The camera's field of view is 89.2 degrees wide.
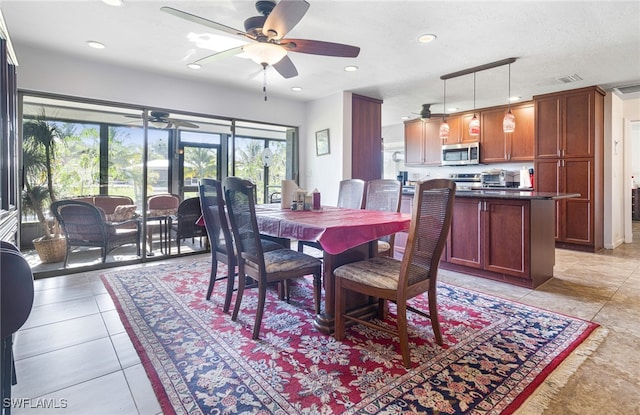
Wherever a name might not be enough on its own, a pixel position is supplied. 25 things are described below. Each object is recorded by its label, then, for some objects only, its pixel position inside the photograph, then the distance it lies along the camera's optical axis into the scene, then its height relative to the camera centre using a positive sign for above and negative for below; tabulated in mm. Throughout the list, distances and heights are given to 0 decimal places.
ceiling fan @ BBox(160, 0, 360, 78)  2002 +1204
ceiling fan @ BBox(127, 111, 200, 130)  4270 +1159
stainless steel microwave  6258 +1026
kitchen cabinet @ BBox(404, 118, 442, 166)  6883 +1383
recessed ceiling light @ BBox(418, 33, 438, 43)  3051 +1607
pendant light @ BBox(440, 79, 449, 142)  4609 +1080
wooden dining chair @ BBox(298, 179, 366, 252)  3295 +117
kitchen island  3189 -328
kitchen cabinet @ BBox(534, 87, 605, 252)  4758 +712
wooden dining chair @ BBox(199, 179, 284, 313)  2428 -211
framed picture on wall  5322 +1064
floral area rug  1511 -883
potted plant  3572 +293
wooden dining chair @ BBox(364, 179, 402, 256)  2923 +70
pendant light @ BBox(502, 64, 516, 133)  4016 +1026
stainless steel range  6473 +532
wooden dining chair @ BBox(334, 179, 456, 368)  1801 -401
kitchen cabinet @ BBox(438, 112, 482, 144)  6370 +1531
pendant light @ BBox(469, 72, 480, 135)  4254 +1048
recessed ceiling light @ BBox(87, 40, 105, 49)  3223 +1631
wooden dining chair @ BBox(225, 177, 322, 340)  2111 -373
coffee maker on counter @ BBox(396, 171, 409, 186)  7238 +694
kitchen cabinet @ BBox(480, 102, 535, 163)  5605 +1250
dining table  1930 -169
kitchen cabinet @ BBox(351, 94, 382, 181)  5211 +1126
